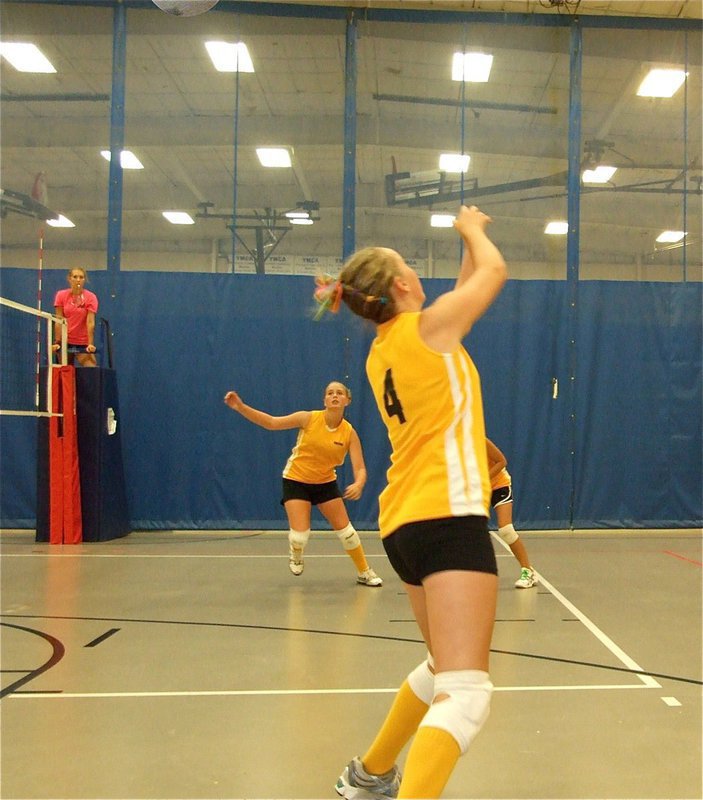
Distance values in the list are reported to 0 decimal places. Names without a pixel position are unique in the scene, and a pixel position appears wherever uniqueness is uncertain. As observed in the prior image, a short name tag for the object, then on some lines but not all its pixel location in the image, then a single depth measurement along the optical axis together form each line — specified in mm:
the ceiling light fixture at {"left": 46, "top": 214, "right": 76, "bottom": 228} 10977
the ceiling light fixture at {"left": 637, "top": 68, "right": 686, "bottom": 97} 11469
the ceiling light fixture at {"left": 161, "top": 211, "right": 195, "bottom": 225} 10945
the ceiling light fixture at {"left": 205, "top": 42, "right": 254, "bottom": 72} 11312
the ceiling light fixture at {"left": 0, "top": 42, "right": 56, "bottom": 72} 11273
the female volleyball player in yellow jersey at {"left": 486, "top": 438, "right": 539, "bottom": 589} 6570
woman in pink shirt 9719
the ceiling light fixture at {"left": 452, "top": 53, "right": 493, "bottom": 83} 11352
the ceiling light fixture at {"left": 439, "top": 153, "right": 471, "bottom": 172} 11297
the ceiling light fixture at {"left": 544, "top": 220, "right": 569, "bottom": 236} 11156
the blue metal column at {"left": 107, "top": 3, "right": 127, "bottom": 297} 10859
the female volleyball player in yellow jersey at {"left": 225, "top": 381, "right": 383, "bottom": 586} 6742
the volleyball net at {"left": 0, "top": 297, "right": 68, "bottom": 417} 10016
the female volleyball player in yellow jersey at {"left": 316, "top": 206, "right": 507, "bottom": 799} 2057
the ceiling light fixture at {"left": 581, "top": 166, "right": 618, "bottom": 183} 11195
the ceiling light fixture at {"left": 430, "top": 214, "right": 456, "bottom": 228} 11062
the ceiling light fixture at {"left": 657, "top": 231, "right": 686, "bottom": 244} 11141
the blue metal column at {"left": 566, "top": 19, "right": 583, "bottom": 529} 10773
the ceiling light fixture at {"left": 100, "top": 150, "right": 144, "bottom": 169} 11070
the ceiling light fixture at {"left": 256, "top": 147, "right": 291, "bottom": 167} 11125
